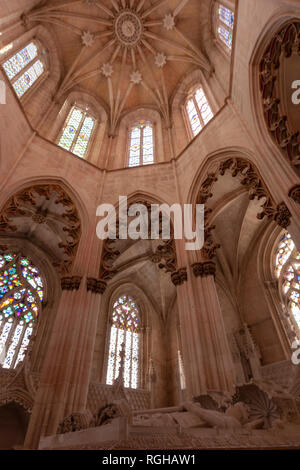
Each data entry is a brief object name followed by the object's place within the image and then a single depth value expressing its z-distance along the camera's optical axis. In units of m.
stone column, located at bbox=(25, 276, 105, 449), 4.79
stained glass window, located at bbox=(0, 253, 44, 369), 9.84
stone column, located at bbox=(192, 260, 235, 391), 5.16
